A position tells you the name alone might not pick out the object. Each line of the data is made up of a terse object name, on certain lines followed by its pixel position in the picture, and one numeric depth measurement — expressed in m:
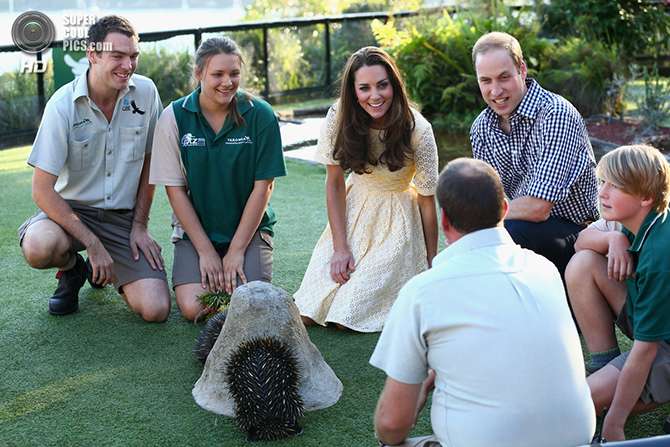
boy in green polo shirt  2.14
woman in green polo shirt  3.63
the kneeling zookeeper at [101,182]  3.53
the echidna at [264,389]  2.42
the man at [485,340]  1.54
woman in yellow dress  3.49
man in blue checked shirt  3.18
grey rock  2.70
